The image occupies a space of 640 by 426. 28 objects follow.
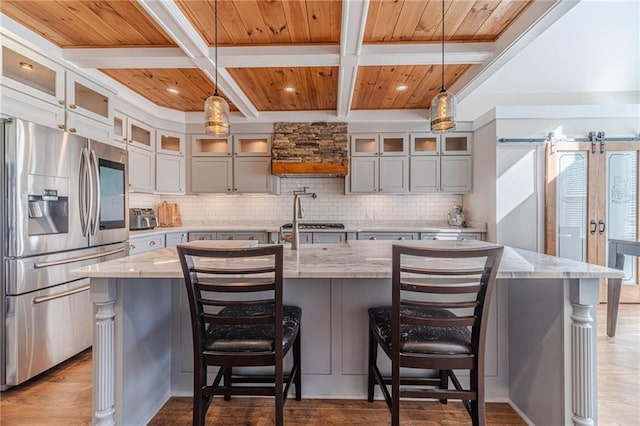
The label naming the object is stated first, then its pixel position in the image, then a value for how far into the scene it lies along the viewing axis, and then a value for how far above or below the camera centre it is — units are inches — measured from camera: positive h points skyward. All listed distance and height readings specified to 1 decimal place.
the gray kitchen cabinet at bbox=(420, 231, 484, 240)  151.4 -12.4
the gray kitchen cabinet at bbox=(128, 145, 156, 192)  139.4 +20.5
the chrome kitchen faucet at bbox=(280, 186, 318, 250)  75.2 -1.7
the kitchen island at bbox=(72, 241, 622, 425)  53.1 -25.7
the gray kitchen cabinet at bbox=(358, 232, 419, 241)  157.1 -12.7
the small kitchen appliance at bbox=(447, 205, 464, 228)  168.4 -3.0
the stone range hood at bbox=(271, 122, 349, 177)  162.2 +34.7
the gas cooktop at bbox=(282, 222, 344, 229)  164.1 -8.0
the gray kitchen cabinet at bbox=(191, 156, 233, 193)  169.9 +22.6
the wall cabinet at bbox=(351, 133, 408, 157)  167.8 +38.5
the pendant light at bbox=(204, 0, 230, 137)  69.7 +23.0
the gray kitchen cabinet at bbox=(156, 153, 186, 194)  157.0 +20.5
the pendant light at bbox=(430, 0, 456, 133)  72.7 +25.4
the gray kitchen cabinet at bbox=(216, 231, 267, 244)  161.9 -13.2
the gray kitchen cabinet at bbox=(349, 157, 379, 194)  168.6 +20.9
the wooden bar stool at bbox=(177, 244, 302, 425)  46.7 -22.0
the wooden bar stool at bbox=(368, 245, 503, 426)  45.6 -21.3
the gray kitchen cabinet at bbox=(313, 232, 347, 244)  158.4 -13.3
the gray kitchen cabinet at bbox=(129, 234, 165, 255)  122.8 -14.4
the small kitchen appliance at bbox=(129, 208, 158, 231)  138.6 -4.0
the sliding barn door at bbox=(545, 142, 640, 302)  135.7 +6.7
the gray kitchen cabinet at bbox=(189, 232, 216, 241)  161.9 -13.8
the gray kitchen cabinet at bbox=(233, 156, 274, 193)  169.5 +20.9
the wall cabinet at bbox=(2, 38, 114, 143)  80.0 +36.7
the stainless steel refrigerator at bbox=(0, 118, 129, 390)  76.3 -8.5
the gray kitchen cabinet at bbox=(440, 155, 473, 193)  164.6 +21.8
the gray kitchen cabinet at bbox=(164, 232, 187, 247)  146.3 -13.9
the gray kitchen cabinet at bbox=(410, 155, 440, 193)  166.6 +21.4
